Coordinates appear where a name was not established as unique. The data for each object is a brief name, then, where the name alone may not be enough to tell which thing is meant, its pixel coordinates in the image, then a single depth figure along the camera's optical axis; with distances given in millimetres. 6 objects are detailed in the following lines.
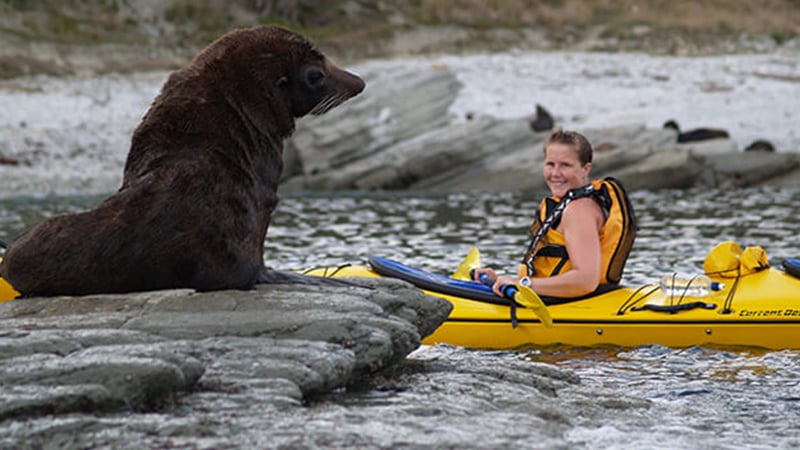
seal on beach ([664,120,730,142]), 42312
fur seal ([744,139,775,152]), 42078
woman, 14156
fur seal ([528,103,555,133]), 44375
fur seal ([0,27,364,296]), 10812
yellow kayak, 14523
